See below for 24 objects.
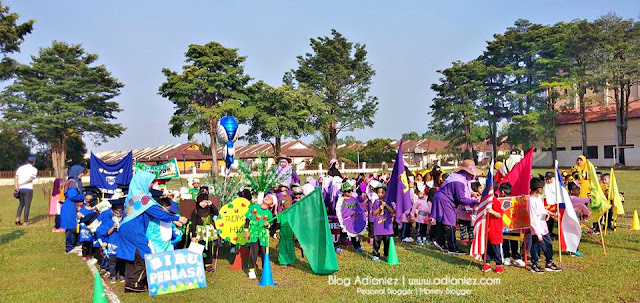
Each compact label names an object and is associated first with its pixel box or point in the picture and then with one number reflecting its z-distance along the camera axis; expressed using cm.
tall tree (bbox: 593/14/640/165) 4172
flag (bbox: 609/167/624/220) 1080
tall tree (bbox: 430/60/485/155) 4772
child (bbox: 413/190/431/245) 1132
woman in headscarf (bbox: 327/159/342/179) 1296
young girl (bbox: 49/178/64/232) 1475
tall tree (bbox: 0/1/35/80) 2023
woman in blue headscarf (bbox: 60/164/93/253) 1087
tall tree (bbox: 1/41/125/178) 4638
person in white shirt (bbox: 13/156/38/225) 1478
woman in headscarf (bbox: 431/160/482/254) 974
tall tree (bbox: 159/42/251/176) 4403
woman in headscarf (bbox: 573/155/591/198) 1128
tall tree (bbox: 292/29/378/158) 5178
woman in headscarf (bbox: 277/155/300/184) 1266
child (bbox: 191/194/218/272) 886
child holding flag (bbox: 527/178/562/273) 808
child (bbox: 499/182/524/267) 845
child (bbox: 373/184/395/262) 930
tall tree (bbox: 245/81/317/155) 4688
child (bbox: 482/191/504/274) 813
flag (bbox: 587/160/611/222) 988
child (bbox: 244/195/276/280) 847
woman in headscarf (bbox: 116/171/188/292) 734
